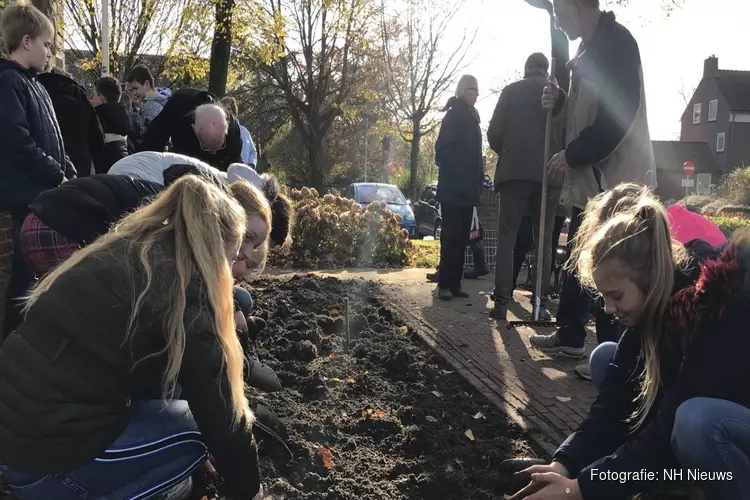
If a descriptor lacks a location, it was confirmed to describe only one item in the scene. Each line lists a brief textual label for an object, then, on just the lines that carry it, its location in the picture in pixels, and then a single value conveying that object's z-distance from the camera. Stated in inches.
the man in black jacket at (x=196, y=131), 153.5
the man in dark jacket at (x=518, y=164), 206.1
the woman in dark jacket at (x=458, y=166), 237.8
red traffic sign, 1272.1
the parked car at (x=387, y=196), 655.1
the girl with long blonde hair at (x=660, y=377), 72.3
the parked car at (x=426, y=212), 695.7
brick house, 1722.4
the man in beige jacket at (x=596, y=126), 151.5
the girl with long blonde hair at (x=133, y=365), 67.2
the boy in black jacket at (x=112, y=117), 227.1
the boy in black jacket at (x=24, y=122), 139.7
